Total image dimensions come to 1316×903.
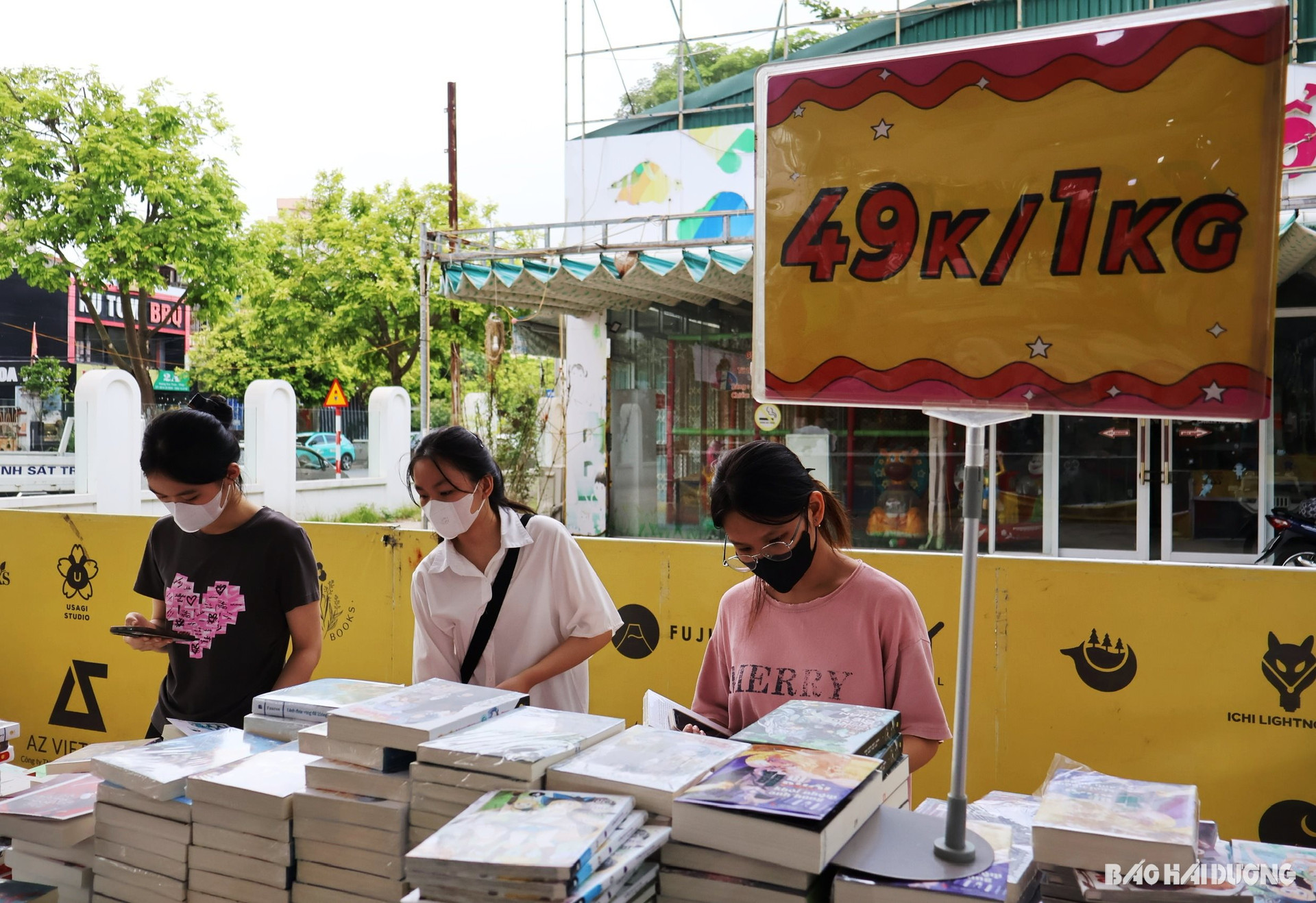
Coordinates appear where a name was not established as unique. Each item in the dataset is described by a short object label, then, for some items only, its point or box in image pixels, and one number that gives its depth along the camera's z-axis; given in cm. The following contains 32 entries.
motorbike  843
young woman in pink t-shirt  228
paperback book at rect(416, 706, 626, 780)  154
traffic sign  1888
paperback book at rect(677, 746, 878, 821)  136
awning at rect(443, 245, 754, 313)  966
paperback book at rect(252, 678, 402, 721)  200
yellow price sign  136
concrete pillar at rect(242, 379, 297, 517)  1469
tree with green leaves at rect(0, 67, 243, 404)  1900
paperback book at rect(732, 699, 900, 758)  164
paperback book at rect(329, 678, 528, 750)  162
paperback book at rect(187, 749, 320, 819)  163
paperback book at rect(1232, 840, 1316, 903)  153
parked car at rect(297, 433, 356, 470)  2527
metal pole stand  140
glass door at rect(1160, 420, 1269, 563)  961
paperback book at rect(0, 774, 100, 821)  187
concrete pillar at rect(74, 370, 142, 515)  1180
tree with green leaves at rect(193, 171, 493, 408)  2548
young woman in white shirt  285
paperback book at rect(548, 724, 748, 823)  147
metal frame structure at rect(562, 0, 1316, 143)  1156
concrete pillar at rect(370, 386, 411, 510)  1791
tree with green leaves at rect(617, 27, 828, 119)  1321
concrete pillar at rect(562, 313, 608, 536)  1232
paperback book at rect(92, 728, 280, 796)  174
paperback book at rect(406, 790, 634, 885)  127
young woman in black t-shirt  283
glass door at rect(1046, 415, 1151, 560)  995
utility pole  1972
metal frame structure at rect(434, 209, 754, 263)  914
